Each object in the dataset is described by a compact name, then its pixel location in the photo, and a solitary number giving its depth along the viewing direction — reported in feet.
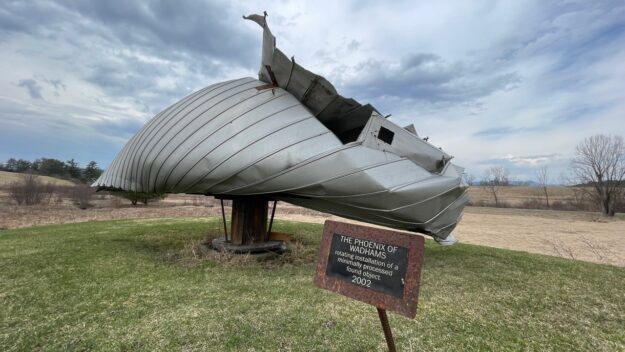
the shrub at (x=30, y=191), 103.45
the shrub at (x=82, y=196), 106.63
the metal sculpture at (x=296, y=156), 18.95
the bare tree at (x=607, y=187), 120.78
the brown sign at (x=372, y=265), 10.16
